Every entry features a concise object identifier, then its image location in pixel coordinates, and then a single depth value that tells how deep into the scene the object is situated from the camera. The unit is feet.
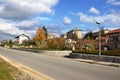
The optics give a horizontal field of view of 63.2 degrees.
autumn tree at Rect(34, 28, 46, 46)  123.85
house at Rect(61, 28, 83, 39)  206.01
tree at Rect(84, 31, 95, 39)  162.90
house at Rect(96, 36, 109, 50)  125.78
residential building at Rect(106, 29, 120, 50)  95.36
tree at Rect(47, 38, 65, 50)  89.54
